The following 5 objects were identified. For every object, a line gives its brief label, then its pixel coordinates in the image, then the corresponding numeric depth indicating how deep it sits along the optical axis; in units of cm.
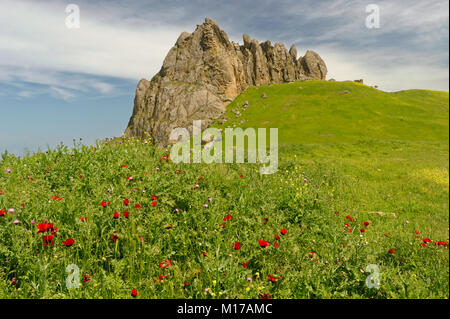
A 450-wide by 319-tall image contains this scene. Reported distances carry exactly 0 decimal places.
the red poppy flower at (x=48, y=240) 408
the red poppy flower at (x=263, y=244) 435
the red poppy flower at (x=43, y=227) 396
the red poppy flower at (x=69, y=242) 390
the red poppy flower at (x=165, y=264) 418
